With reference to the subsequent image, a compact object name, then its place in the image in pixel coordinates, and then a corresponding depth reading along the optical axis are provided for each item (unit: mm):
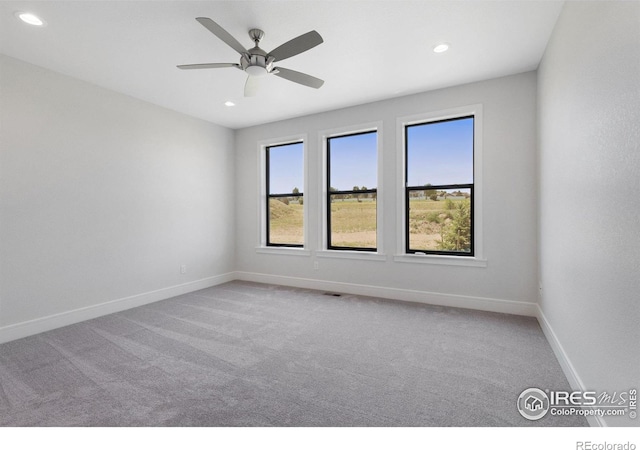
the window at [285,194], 5090
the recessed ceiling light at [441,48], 2768
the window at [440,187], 3814
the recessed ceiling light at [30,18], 2307
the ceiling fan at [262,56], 2131
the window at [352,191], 4430
